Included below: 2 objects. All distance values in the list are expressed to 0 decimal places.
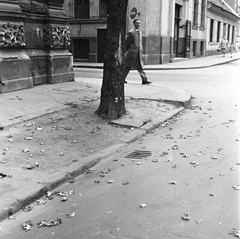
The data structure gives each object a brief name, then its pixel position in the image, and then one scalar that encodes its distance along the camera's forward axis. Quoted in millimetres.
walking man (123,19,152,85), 11945
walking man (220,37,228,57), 37156
